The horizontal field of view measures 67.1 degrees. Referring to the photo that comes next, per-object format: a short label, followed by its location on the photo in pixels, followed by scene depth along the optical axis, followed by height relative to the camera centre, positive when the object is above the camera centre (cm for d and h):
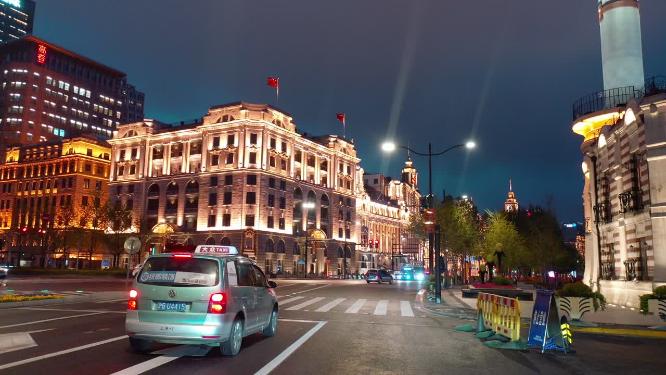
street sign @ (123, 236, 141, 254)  2378 +43
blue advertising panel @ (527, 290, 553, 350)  1076 -125
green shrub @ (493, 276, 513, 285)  2961 -117
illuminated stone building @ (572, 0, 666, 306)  2089 +454
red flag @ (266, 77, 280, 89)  7144 +2482
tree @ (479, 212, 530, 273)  5722 +222
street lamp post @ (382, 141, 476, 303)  2412 +337
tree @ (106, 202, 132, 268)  7106 +464
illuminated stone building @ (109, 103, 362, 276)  7712 +1173
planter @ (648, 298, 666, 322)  1764 -153
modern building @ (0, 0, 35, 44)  18388 +8628
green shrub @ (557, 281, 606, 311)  1825 -109
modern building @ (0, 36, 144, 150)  12006 +4014
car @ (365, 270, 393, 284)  5819 -201
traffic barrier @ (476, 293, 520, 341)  1140 -133
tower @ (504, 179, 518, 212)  15912 +1921
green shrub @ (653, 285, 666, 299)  1800 -99
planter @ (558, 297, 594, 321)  1805 -155
